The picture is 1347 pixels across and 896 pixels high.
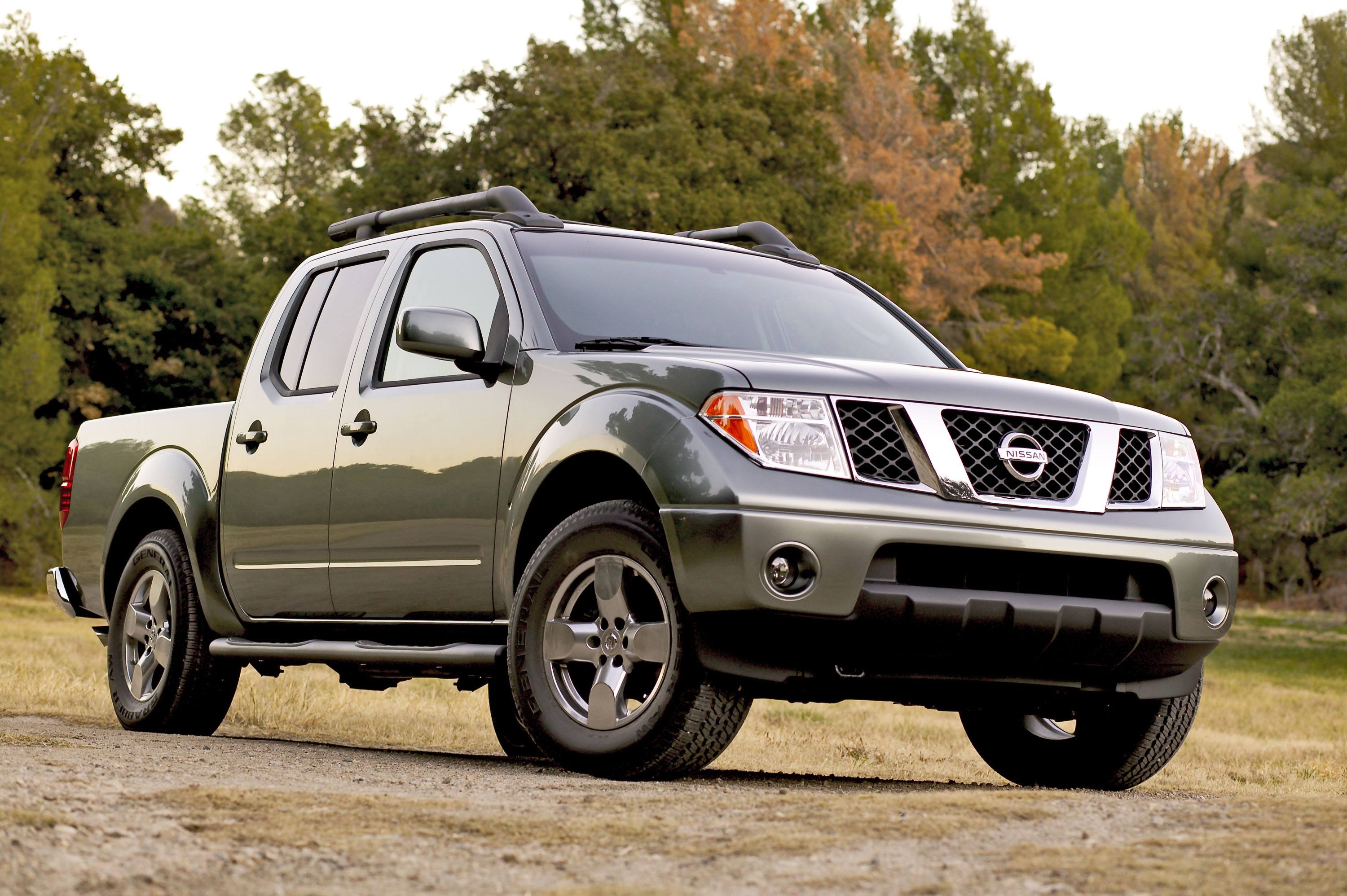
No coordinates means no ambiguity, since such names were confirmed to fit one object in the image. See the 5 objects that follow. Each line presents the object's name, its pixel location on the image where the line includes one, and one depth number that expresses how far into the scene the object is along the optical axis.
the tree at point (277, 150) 67.06
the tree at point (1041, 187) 56.09
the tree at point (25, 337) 32.78
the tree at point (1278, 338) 34.97
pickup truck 5.05
